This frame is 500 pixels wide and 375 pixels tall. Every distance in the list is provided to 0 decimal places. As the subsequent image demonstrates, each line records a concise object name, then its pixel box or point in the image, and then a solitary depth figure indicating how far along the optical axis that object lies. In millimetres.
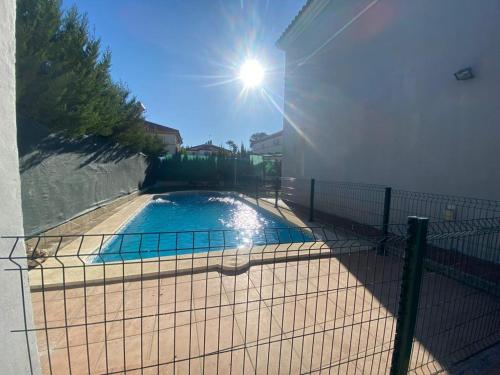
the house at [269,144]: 23253
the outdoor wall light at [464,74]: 3652
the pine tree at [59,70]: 3703
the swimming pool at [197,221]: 5754
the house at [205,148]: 33812
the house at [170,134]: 25125
